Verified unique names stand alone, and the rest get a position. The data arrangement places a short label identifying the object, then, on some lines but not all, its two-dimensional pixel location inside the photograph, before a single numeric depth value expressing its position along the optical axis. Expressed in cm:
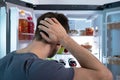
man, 98
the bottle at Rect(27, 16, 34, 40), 214
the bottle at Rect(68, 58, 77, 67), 230
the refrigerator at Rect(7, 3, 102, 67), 192
